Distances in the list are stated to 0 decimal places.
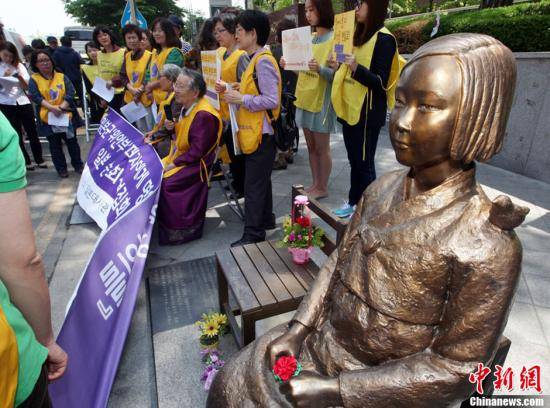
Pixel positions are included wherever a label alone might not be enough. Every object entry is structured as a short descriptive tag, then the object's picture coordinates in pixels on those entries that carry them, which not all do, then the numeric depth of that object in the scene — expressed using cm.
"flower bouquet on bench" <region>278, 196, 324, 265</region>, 259
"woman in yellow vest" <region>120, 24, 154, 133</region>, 606
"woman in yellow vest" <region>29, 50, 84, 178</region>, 580
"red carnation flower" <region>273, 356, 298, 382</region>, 129
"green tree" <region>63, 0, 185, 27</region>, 2597
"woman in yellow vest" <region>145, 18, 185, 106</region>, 545
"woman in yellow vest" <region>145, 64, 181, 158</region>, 451
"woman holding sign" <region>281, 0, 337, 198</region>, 399
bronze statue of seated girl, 106
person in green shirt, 109
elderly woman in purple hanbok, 384
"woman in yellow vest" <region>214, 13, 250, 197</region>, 371
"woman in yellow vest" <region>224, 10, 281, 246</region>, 335
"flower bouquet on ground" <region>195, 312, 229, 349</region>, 252
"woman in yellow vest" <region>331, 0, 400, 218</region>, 334
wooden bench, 222
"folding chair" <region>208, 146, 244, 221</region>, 446
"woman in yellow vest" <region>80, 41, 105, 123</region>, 796
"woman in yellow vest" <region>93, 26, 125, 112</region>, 660
